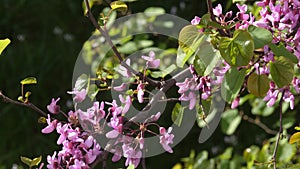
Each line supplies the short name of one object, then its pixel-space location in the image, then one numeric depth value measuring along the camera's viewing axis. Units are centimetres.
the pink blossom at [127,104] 122
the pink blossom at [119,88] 126
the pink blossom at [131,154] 119
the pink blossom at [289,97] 130
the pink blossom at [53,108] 124
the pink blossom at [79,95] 123
